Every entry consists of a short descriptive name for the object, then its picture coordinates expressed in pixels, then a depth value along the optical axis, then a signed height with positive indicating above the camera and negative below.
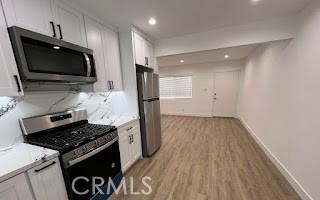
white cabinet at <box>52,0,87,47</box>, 1.51 +0.77
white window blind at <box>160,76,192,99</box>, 6.18 -0.30
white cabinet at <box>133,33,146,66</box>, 2.49 +0.66
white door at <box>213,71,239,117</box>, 5.47 -0.60
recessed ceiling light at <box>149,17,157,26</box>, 2.14 +1.03
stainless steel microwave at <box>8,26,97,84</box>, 1.17 +0.29
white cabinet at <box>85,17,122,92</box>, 1.95 +0.49
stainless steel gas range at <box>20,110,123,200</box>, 1.33 -0.73
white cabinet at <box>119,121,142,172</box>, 2.16 -1.12
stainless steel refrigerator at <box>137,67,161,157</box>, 2.54 -0.55
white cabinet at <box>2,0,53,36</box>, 1.16 +0.70
